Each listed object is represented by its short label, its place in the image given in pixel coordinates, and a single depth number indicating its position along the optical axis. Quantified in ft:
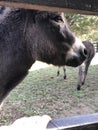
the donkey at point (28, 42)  4.49
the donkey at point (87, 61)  14.58
